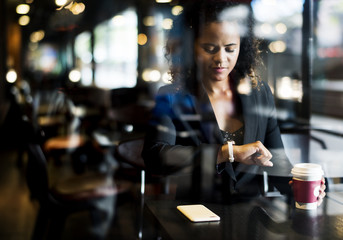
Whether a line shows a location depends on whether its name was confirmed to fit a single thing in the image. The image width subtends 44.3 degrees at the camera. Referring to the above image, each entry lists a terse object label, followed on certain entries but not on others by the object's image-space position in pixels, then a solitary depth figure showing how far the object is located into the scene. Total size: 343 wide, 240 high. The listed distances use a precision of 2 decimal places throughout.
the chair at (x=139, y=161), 1.79
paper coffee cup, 1.37
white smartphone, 1.27
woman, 1.52
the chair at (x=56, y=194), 2.45
